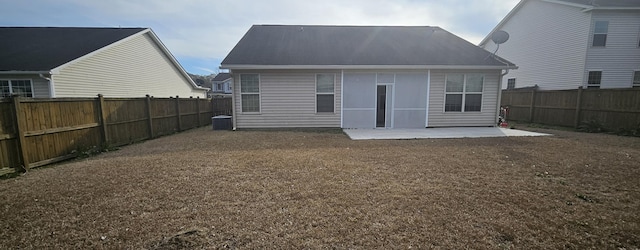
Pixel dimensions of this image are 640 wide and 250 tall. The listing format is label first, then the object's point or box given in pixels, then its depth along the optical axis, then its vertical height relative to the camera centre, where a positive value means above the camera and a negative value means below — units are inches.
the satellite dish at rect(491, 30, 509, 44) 466.0 +112.8
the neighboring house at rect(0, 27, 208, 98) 435.8 +75.8
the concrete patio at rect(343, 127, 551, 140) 354.3 -49.8
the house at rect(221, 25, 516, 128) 419.8 +17.9
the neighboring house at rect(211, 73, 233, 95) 1746.1 +111.1
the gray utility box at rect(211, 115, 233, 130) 448.5 -39.9
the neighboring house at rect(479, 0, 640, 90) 551.8 +125.0
